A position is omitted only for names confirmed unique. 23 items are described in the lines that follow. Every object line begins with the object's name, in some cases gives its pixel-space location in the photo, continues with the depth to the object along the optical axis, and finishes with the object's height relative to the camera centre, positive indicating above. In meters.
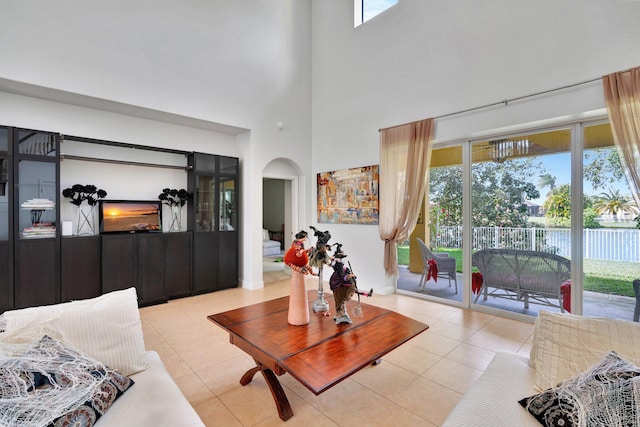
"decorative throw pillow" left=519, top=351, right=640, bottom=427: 1.01 -0.70
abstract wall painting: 4.96 +0.33
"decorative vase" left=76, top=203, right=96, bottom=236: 4.14 -0.07
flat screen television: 4.21 -0.01
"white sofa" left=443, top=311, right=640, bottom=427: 1.25 -0.77
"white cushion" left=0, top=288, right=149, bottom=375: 1.42 -0.58
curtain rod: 3.03 +1.36
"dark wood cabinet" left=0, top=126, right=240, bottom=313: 3.39 -0.41
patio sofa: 3.48 -0.78
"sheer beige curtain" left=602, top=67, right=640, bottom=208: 2.74 +0.93
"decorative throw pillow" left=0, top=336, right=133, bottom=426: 1.03 -0.69
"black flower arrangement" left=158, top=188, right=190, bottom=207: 4.77 +0.31
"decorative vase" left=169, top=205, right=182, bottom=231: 4.93 -0.07
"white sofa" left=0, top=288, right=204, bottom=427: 1.25 -0.68
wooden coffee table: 1.57 -0.82
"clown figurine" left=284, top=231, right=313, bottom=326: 2.08 -0.48
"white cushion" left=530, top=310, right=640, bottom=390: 1.39 -0.66
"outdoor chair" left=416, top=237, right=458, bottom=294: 4.32 -0.76
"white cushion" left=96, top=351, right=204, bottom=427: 1.25 -0.90
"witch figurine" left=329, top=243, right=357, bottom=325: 2.10 -0.52
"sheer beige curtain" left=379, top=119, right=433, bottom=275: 4.21 +0.53
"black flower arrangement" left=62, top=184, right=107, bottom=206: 3.96 +0.31
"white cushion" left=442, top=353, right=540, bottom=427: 1.23 -0.88
